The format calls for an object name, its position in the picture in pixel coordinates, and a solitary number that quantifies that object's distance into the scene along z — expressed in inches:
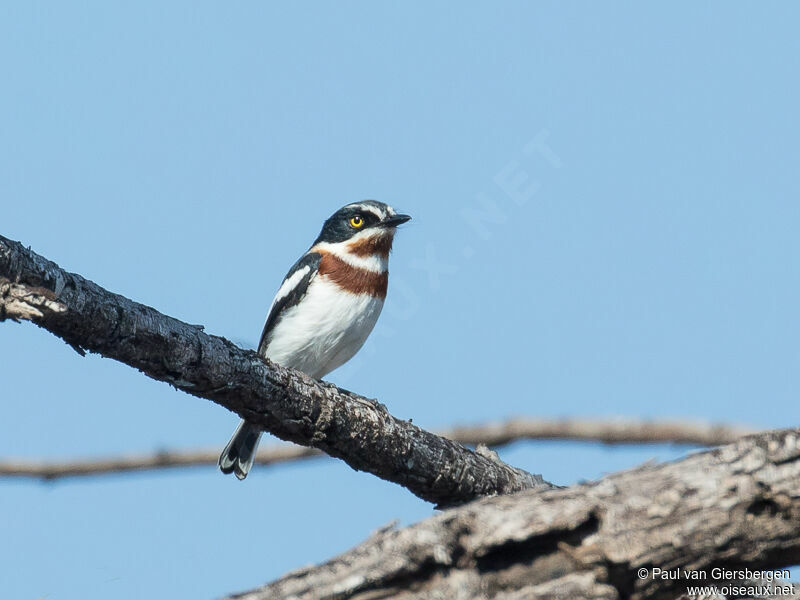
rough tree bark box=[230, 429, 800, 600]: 276.7
